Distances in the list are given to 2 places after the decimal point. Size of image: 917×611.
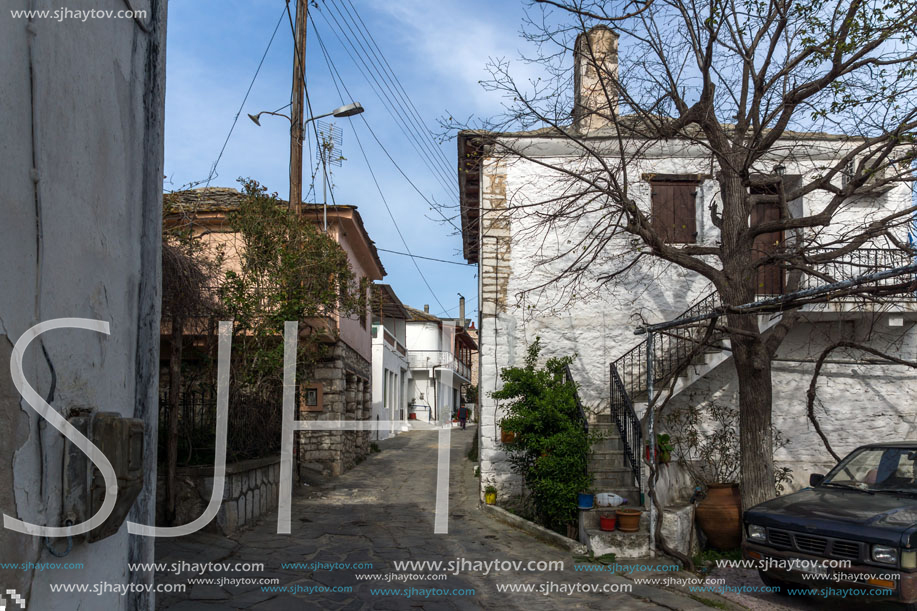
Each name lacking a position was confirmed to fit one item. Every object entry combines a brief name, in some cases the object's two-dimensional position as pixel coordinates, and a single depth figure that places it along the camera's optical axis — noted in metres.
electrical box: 2.26
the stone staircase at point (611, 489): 7.76
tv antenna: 12.22
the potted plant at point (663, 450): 8.90
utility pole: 11.31
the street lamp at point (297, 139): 11.31
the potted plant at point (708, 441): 10.39
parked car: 5.50
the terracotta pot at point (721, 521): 8.34
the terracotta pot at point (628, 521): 7.82
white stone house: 10.81
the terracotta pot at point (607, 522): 7.89
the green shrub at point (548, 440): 8.43
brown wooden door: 11.17
